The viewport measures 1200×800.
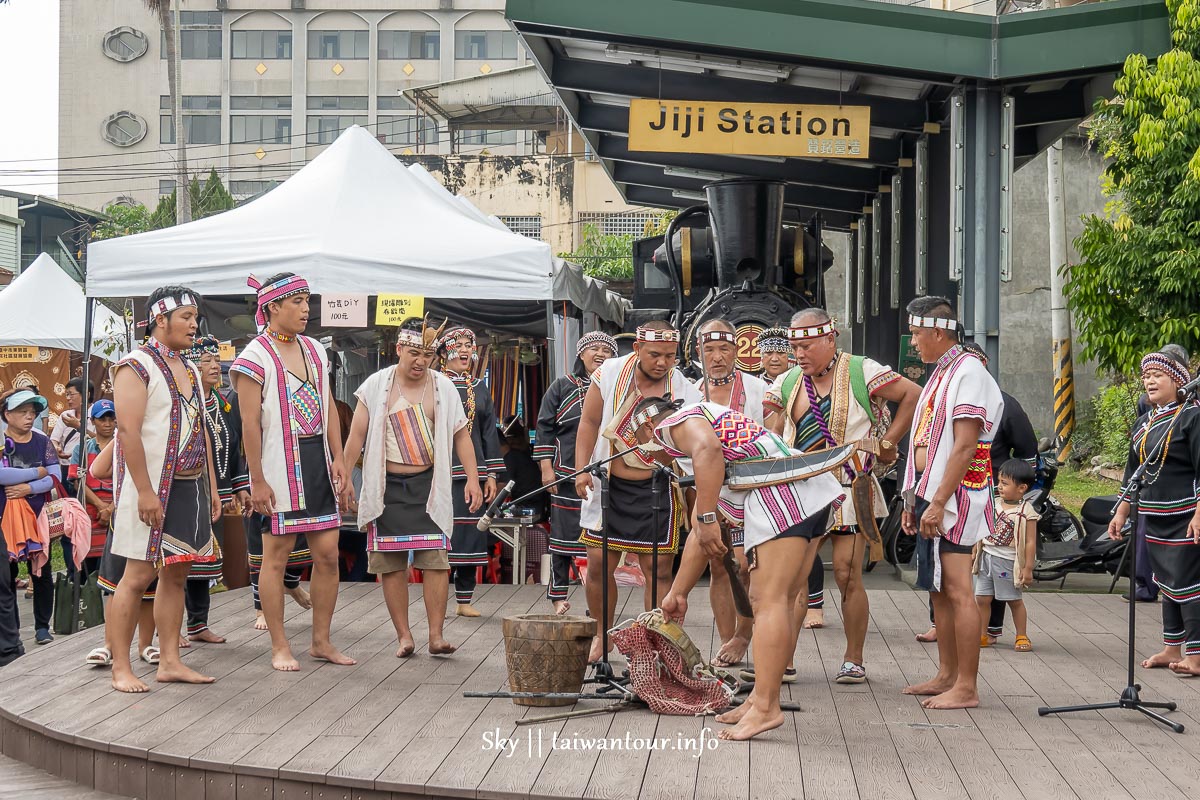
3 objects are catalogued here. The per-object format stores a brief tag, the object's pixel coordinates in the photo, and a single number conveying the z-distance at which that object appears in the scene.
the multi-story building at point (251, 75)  56.72
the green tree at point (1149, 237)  12.91
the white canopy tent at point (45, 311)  17.64
